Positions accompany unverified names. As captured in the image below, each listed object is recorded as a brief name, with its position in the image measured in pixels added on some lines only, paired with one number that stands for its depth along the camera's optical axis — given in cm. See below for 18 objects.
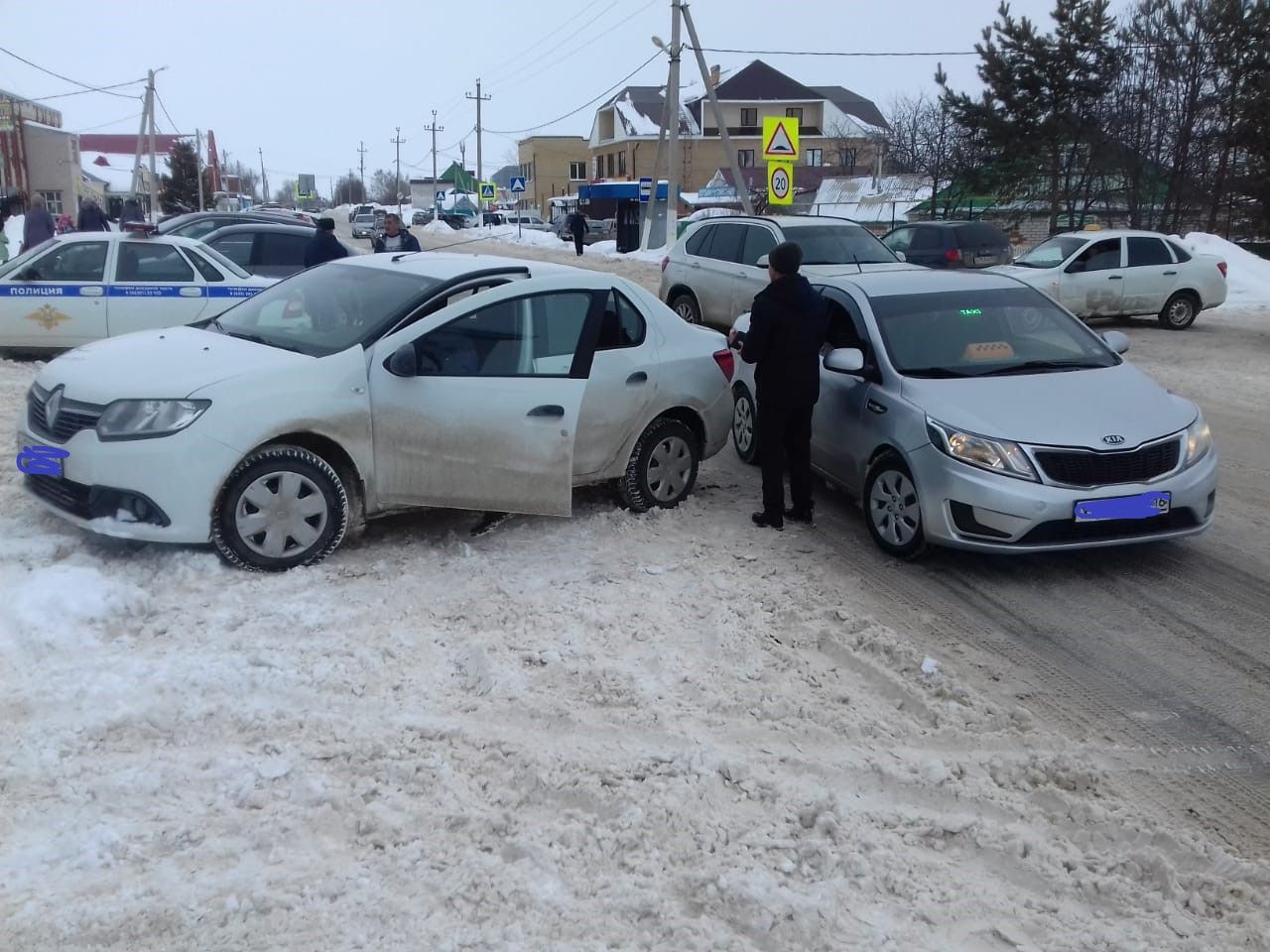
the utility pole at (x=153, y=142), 5378
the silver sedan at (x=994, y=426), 608
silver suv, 1388
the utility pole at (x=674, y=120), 3234
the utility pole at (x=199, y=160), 7611
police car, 1227
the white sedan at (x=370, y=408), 571
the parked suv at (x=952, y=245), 2078
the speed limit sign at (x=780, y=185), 2302
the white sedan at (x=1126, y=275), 1730
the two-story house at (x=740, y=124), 7975
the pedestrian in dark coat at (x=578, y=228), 3712
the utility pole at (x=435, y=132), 10925
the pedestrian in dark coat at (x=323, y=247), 1299
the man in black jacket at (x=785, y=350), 700
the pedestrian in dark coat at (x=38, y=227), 1745
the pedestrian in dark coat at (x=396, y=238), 1375
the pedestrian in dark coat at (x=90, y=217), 2127
